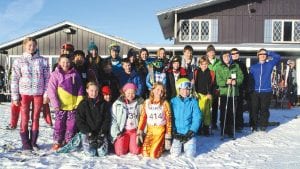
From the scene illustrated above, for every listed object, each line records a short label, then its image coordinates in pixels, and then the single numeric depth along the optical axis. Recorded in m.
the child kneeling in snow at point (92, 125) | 6.20
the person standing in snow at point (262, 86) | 8.66
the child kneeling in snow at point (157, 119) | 6.41
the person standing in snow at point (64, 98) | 6.38
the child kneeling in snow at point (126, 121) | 6.39
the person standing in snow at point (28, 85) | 6.20
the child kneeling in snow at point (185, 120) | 6.39
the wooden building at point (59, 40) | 21.11
